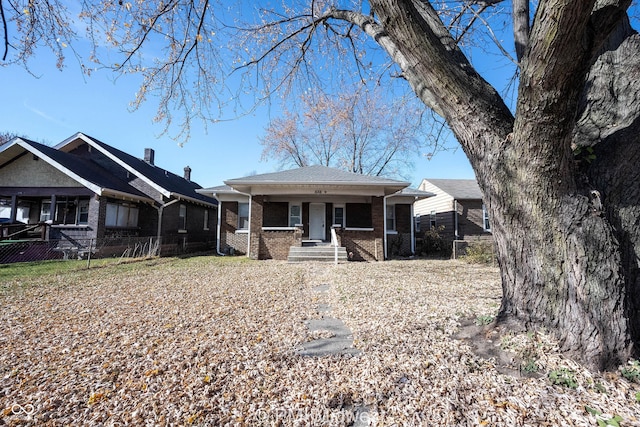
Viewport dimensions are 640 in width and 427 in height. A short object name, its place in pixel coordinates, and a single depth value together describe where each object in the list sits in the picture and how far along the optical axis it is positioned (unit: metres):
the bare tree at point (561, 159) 2.39
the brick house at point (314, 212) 12.66
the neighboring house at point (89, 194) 13.45
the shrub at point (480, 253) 10.99
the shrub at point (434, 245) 15.18
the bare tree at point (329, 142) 26.69
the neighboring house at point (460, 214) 17.59
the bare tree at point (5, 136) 31.91
